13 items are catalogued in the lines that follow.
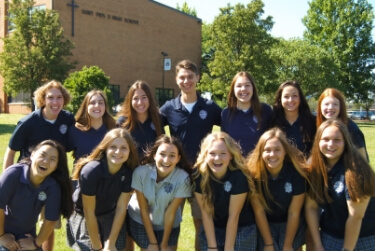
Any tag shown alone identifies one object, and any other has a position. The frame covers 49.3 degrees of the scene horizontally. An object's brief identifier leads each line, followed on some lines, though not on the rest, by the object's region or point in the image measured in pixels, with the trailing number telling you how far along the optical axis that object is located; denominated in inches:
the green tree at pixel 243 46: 1279.5
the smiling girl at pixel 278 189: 156.3
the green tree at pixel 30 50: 995.3
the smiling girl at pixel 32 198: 151.8
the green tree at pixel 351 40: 1706.4
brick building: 1261.1
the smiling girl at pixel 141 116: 184.2
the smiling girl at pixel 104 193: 158.9
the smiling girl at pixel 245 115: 182.7
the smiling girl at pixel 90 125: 181.0
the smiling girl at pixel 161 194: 163.2
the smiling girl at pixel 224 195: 155.6
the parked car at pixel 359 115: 2191.2
